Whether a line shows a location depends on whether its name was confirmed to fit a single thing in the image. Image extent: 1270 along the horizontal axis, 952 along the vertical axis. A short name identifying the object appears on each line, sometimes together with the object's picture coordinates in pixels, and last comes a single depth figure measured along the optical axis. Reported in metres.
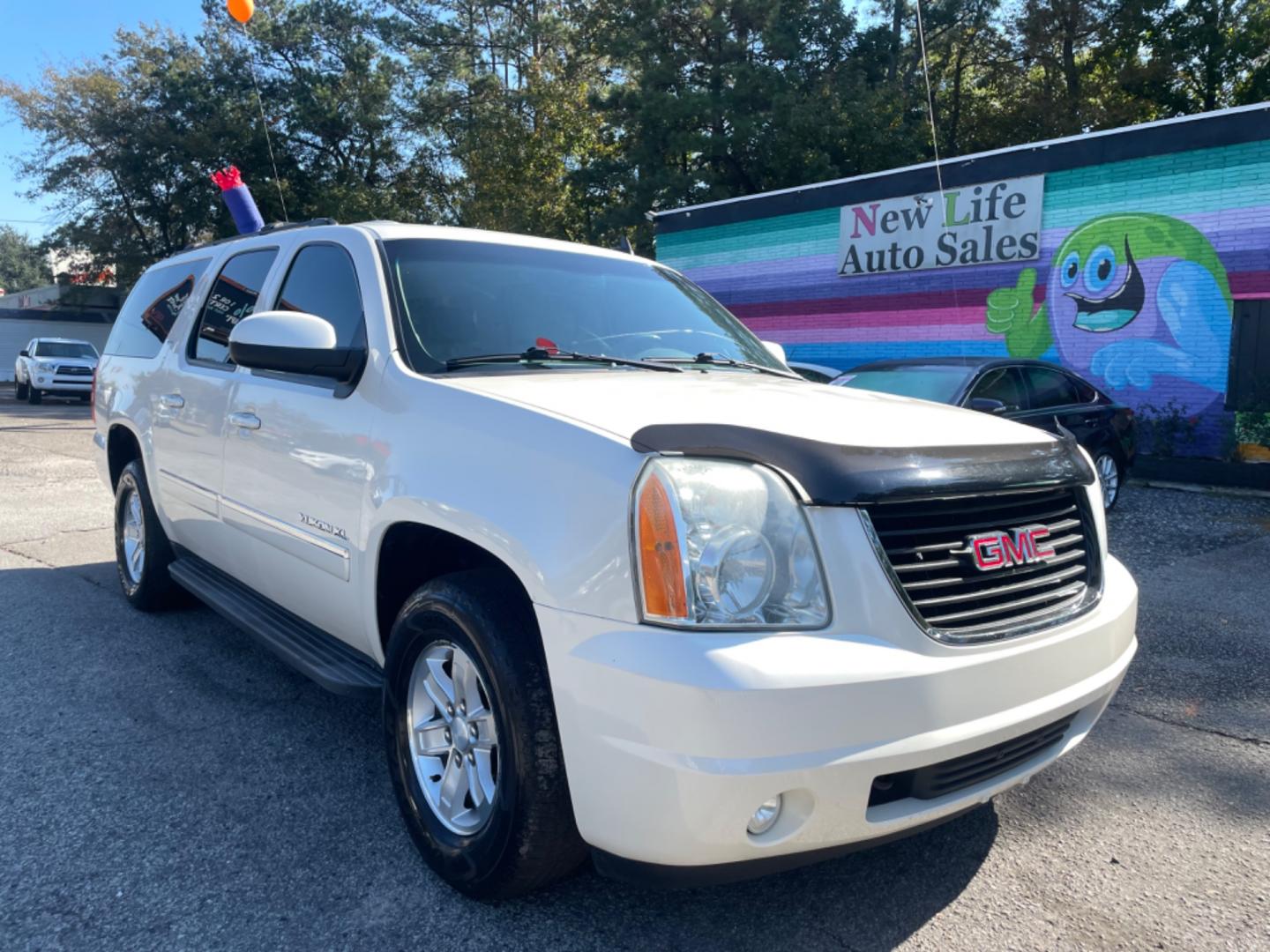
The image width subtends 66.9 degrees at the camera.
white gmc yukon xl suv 2.02
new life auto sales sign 13.62
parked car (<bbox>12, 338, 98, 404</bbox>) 23.62
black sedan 7.75
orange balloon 7.01
